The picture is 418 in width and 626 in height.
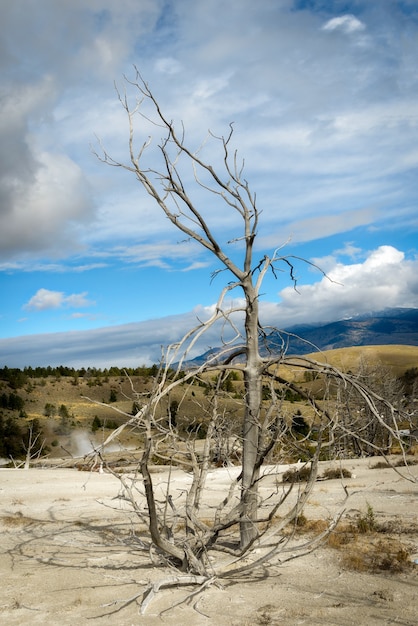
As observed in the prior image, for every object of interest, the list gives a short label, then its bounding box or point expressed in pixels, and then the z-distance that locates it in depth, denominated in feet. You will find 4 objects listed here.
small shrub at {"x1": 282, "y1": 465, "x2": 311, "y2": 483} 63.56
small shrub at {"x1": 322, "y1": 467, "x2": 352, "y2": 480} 64.49
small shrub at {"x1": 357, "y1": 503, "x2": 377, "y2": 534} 35.83
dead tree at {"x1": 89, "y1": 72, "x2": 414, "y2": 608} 25.22
